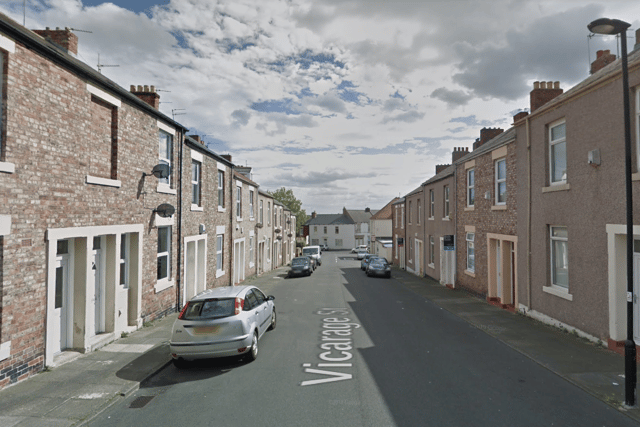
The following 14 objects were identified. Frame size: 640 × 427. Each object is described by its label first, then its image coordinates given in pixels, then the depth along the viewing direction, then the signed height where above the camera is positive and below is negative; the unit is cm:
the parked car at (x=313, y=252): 4191 -283
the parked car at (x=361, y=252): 5884 -416
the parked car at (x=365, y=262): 3223 -313
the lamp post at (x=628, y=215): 580 +15
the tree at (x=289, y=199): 7425 +512
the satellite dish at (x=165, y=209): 1191 +52
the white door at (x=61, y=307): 829 -174
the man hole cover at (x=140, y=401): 625 -286
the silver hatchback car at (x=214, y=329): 787 -212
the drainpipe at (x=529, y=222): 1218 +10
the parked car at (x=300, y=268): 2870 -310
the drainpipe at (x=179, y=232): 1361 -21
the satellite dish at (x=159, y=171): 1148 +162
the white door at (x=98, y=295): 970 -171
